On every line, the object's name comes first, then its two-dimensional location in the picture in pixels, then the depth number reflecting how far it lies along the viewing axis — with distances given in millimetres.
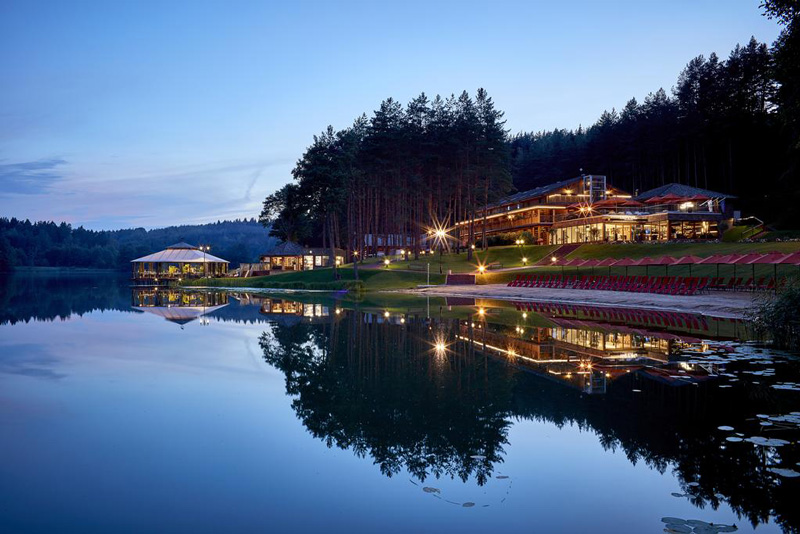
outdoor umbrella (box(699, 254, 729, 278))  30266
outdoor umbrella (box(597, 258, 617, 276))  39031
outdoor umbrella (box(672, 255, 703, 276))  33094
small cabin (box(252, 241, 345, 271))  78875
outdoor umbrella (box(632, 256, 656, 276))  36462
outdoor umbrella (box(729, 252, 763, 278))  28223
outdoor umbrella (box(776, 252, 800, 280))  25266
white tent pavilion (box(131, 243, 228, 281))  81431
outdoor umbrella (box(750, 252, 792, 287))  26361
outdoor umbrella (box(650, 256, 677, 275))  34750
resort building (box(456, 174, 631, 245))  75875
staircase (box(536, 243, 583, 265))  61509
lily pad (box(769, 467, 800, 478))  6273
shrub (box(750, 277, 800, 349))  15250
